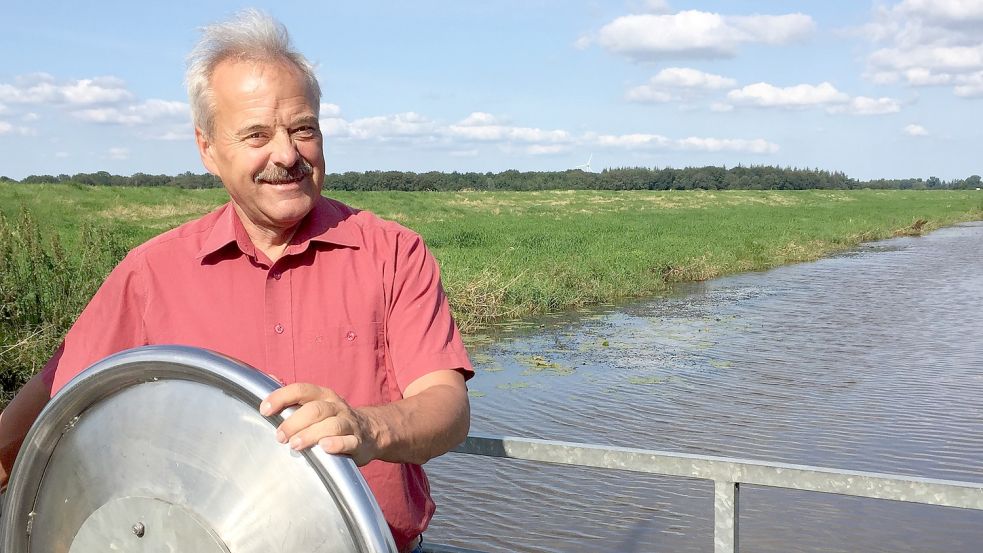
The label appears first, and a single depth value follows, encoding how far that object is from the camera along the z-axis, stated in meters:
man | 1.65
